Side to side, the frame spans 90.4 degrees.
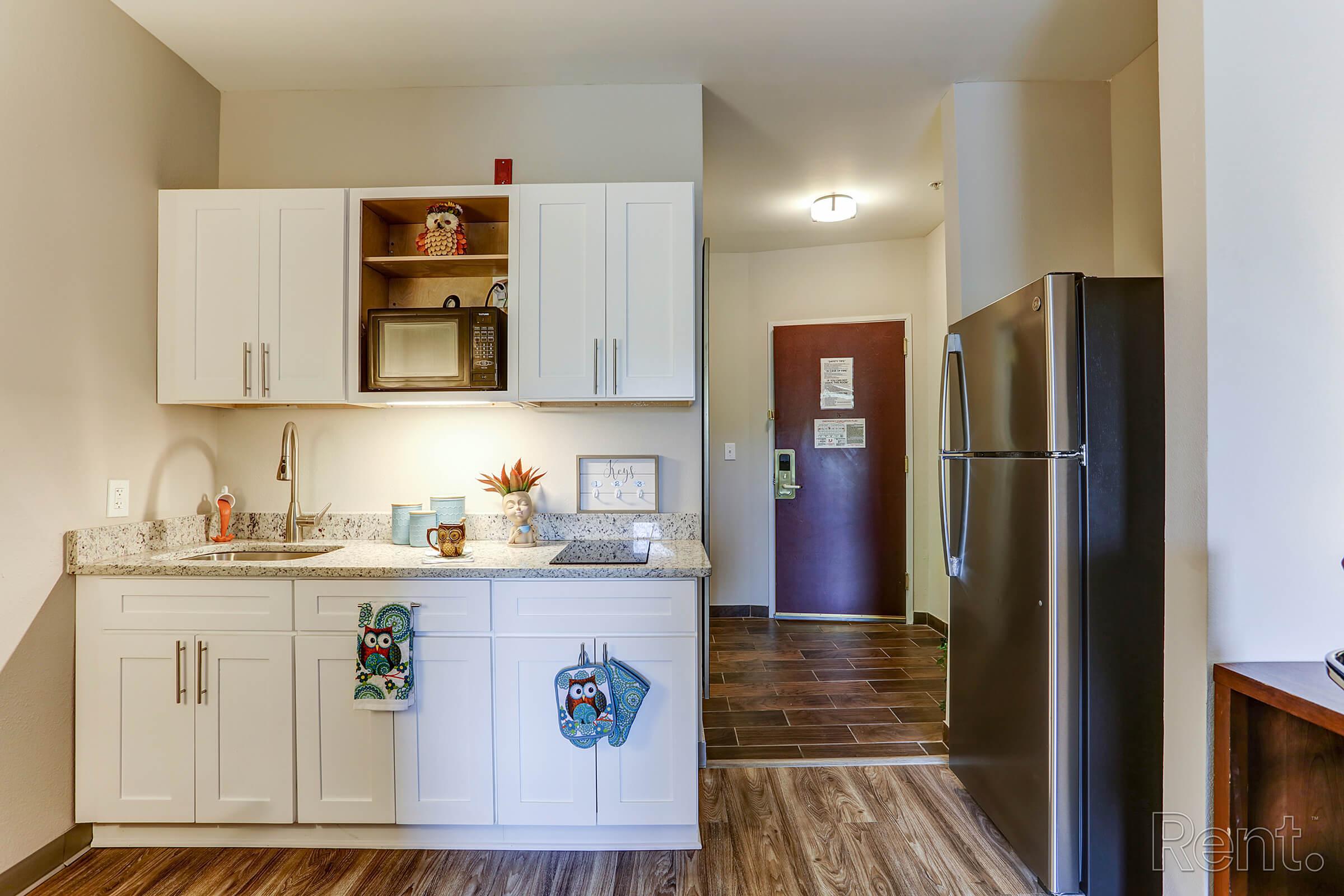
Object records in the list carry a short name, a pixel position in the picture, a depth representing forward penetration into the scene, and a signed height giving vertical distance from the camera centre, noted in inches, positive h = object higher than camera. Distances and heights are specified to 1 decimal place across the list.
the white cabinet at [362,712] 76.9 -29.3
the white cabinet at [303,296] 88.2 +21.4
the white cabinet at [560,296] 88.2 +21.3
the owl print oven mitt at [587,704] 74.4 -27.7
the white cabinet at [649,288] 88.0 +22.4
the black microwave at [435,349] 87.9 +14.3
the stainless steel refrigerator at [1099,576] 66.9 -12.2
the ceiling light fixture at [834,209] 144.3 +54.1
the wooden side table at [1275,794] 45.1 -23.1
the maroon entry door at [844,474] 175.0 -4.6
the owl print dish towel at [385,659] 75.3 -22.7
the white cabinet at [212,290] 88.4 +22.4
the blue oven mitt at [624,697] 75.2 -27.1
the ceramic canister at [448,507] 95.9 -7.2
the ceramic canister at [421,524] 93.8 -9.4
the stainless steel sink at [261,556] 90.4 -13.5
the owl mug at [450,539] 83.4 -10.2
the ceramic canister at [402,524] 95.5 -9.5
